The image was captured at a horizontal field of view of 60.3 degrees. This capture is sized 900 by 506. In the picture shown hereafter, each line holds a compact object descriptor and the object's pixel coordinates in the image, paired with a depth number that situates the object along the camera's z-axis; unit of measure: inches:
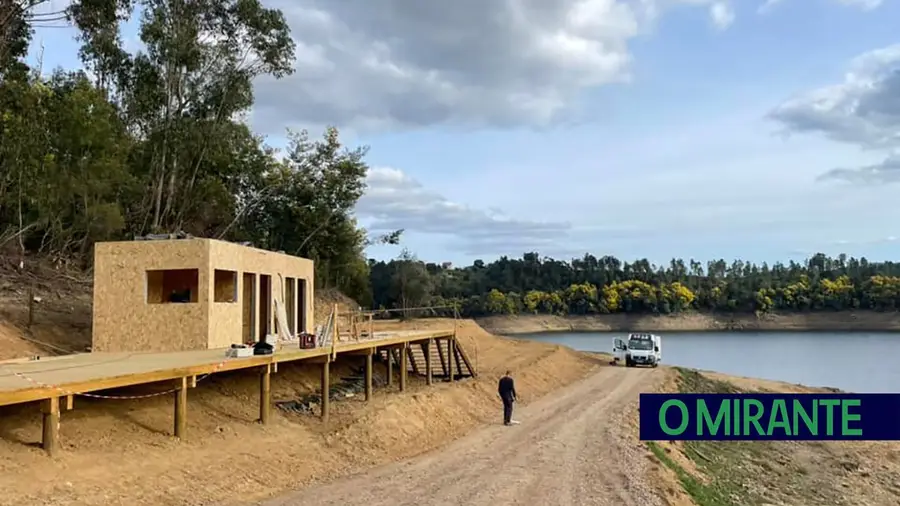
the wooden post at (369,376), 804.6
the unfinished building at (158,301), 681.0
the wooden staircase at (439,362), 1093.8
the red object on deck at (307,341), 682.2
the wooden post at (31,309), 792.1
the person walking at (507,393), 761.0
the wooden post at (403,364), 932.6
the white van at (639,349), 1505.9
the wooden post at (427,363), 1025.5
